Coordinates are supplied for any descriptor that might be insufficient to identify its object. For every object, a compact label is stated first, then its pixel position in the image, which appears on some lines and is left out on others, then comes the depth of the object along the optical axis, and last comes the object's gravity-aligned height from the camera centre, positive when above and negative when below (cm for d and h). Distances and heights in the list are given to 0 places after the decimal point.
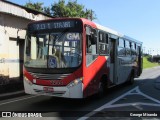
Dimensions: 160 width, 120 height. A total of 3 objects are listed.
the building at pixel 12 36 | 1853 +114
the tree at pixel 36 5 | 5330 +873
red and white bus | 1053 -13
